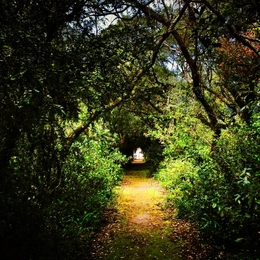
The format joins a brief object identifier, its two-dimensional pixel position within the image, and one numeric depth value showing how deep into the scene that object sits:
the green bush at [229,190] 3.77
